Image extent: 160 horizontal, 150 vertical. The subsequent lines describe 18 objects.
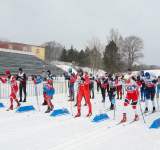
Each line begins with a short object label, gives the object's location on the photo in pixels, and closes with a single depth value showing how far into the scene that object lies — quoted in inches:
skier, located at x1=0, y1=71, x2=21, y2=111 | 376.2
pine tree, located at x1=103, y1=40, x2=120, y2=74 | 2007.9
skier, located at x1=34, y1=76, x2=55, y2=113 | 358.6
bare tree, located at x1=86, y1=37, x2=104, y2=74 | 1656.0
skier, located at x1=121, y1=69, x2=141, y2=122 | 289.8
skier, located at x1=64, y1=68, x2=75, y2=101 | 487.3
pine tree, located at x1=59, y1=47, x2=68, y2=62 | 2531.0
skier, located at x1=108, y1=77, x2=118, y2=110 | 400.7
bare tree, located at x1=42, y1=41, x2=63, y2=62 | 3019.7
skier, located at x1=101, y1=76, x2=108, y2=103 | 454.9
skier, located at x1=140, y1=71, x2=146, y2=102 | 500.9
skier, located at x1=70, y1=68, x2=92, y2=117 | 317.6
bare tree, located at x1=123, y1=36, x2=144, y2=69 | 2071.9
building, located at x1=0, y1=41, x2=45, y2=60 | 2021.0
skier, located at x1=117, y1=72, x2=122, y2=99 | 570.9
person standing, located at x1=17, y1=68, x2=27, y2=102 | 466.3
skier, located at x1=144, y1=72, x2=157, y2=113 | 369.4
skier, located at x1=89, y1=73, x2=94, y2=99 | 579.8
